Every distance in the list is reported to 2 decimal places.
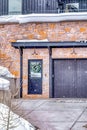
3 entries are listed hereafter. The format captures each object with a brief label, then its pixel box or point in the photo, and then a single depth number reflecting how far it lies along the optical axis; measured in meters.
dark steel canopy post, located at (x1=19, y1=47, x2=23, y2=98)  11.69
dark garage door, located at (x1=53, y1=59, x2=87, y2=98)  11.62
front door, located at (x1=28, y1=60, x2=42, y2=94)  11.67
